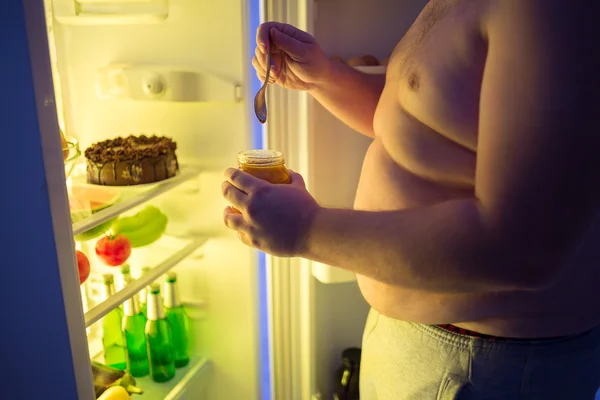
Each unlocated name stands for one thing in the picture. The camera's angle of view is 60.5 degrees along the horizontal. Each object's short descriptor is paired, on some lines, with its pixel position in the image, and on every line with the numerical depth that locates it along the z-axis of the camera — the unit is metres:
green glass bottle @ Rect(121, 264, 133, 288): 1.22
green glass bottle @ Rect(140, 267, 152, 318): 1.29
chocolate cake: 1.11
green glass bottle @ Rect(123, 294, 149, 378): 1.26
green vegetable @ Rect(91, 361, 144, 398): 1.07
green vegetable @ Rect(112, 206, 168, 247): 1.26
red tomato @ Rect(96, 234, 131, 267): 1.20
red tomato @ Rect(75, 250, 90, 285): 1.04
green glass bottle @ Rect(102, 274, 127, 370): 1.34
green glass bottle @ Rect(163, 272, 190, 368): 1.32
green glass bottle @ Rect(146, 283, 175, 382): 1.24
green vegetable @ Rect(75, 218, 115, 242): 1.14
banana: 1.00
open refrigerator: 1.17
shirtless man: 0.50
